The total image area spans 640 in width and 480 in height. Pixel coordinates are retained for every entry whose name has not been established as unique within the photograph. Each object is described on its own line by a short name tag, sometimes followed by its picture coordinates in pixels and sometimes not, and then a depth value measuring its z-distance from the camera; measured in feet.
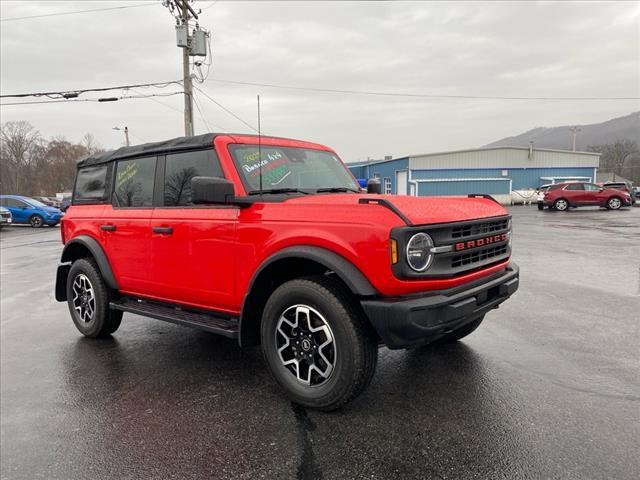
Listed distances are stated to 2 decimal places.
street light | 160.84
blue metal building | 113.09
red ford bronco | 8.79
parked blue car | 74.64
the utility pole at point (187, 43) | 64.34
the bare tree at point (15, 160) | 226.17
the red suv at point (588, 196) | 81.46
